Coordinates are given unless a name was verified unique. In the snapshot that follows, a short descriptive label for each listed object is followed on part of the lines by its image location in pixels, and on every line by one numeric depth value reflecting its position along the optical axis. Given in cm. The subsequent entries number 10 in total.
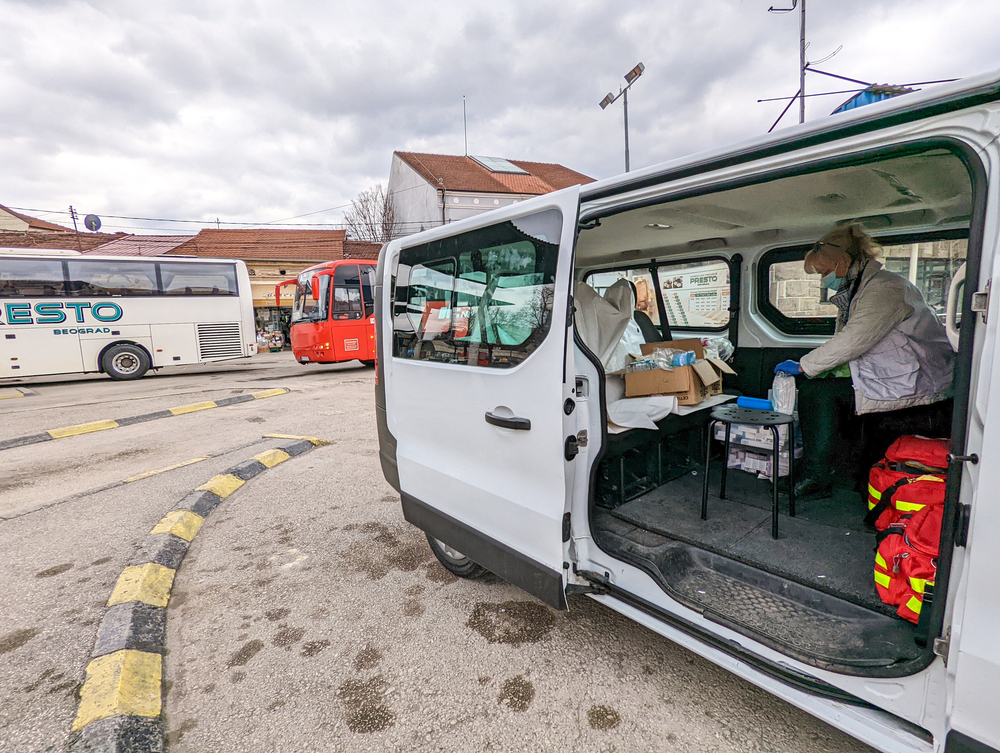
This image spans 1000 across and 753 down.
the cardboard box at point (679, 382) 320
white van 122
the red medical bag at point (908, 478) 176
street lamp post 772
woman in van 237
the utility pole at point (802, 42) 696
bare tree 2891
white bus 1104
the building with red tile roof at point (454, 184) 2328
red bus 1266
